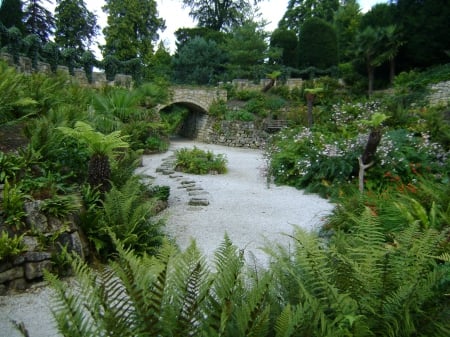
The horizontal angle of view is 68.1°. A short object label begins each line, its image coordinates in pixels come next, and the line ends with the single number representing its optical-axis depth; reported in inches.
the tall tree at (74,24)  892.6
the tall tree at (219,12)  1121.4
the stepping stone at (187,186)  308.5
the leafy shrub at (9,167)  160.7
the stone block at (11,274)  129.6
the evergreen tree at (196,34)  966.4
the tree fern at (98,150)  174.9
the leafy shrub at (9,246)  127.6
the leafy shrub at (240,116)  650.2
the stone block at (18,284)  131.1
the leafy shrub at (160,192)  240.5
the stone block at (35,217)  145.7
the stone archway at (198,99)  682.2
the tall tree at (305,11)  1019.3
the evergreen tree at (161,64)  912.6
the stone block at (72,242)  146.6
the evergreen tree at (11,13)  706.2
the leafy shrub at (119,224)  157.4
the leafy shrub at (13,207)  141.1
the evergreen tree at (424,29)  510.6
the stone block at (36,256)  135.7
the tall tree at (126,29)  901.8
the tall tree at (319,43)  737.6
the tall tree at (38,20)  892.6
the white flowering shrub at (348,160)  274.8
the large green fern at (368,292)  58.7
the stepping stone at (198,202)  256.7
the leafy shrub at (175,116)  742.5
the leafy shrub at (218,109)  685.3
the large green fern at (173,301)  54.2
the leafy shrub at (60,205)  150.9
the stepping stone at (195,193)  279.3
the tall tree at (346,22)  877.8
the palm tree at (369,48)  573.0
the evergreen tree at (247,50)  806.5
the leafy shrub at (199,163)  375.9
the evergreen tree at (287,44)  835.4
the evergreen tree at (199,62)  855.7
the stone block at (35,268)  135.0
